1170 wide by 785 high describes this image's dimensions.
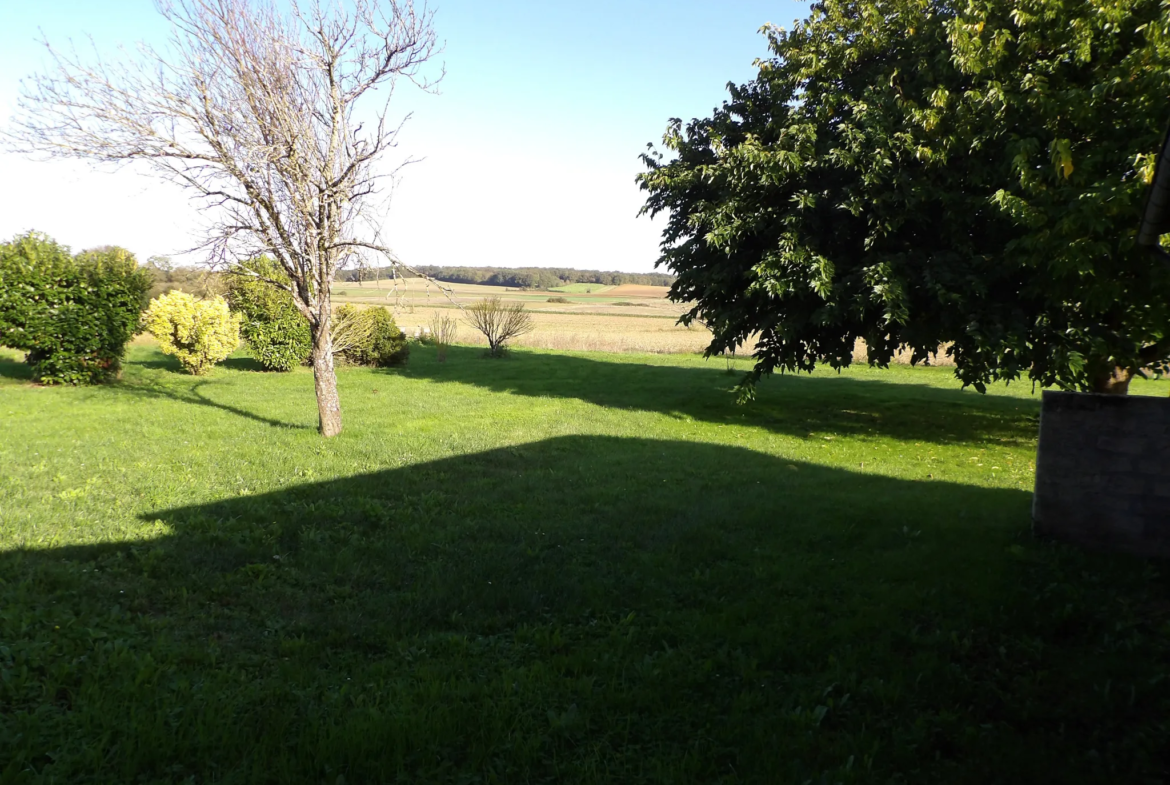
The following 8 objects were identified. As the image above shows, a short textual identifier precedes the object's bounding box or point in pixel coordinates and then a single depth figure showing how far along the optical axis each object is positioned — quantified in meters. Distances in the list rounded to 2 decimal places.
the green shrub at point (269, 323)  20.89
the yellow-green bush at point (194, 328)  19.06
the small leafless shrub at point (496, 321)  27.43
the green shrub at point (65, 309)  16.05
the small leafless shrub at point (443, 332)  29.12
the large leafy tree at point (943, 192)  9.44
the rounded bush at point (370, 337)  22.67
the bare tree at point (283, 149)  9.94
